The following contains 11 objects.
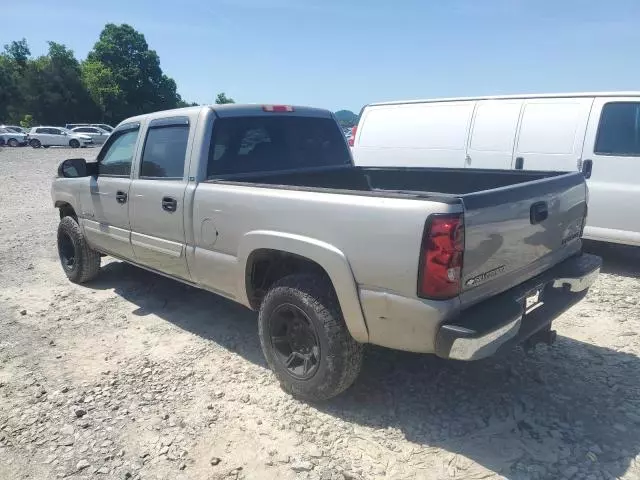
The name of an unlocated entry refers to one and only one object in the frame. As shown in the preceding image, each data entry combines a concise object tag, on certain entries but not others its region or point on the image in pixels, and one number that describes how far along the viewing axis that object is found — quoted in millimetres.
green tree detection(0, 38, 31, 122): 51281
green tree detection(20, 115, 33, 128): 48469
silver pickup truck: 2471
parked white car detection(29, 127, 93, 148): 35031
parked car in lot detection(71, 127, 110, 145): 36156
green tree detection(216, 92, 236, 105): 75700
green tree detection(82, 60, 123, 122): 54912
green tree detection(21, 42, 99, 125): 50375
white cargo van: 5586
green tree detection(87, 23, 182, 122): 63781
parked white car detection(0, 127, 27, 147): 36812
